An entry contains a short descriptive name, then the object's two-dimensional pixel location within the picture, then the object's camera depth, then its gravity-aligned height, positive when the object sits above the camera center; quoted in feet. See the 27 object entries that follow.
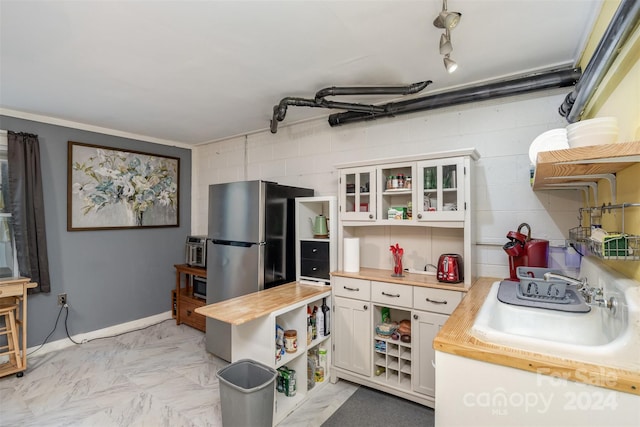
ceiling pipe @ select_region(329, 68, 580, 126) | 6.62 +3.05
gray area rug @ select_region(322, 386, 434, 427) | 6.79 -4.61
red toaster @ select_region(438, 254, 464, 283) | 7.06 -1.22
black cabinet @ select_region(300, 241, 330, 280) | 8.86 -1.27
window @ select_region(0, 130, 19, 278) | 9.67 -0.40
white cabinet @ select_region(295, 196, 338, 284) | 8.81 -0.82
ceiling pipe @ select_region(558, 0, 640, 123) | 3.54 +2.29
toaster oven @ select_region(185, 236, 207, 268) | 12.29 -1.43
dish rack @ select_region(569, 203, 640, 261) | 3.48 -0.35
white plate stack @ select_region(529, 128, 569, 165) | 5.24 +1.34
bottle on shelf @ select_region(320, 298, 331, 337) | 8.47 -2.92
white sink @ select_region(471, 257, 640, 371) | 3.05 -1.41
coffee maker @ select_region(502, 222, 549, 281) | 6.61 -0.73
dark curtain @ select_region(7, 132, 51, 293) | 9.61 +0.31
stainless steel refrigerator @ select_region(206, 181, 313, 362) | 8.87 -0.79
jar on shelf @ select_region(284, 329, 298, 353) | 7.30 -3.02
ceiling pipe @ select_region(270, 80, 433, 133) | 7.73 +3.21
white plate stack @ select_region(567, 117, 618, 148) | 3.49 +0.99
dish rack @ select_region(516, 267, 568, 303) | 4.64 -1.16
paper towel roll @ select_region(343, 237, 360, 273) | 8.52 -1.08
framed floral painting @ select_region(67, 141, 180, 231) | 11.09 +1.13
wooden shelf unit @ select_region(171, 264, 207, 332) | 11.97 -3.51
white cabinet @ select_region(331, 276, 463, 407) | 7.00 -3.02
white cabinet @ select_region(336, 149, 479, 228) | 6.98 +0.69
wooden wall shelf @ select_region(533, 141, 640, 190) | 3.09 +0.67
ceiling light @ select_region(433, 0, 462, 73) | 4.63 +3.02
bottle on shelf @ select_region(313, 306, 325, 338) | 8.26 -2.87
